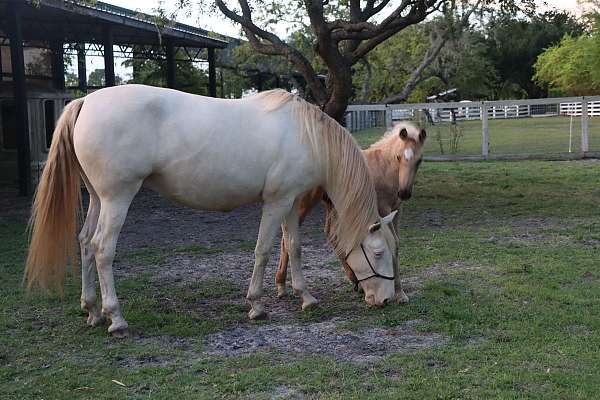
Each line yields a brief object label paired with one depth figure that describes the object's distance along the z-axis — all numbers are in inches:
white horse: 165.2
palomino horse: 197.9
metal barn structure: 463.5
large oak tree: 369.1
